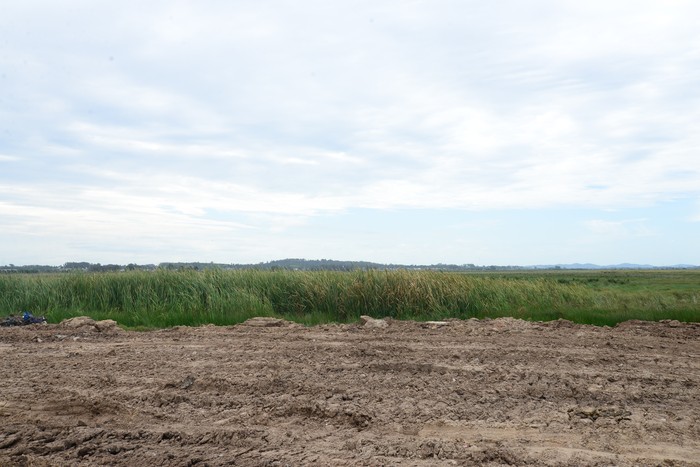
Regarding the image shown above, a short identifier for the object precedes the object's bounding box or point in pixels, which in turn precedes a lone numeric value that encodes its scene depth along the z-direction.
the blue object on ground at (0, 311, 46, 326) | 13.36
